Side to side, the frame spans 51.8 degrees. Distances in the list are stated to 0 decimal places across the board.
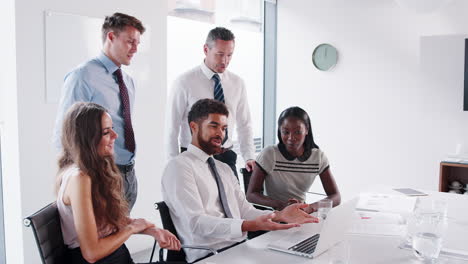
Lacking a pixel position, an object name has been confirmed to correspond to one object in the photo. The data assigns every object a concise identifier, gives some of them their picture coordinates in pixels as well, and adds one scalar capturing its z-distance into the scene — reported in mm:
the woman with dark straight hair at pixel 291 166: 3006
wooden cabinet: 4531
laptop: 1816
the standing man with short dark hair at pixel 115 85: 2664
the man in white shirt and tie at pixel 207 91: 3230
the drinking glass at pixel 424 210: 1841
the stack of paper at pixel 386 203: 2541
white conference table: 1720
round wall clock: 5539
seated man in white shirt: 2129
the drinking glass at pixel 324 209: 2301
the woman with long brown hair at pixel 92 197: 1798
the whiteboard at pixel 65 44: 3305
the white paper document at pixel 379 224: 2098
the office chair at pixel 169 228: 2156
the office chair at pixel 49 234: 1657
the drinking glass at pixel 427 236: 1662
